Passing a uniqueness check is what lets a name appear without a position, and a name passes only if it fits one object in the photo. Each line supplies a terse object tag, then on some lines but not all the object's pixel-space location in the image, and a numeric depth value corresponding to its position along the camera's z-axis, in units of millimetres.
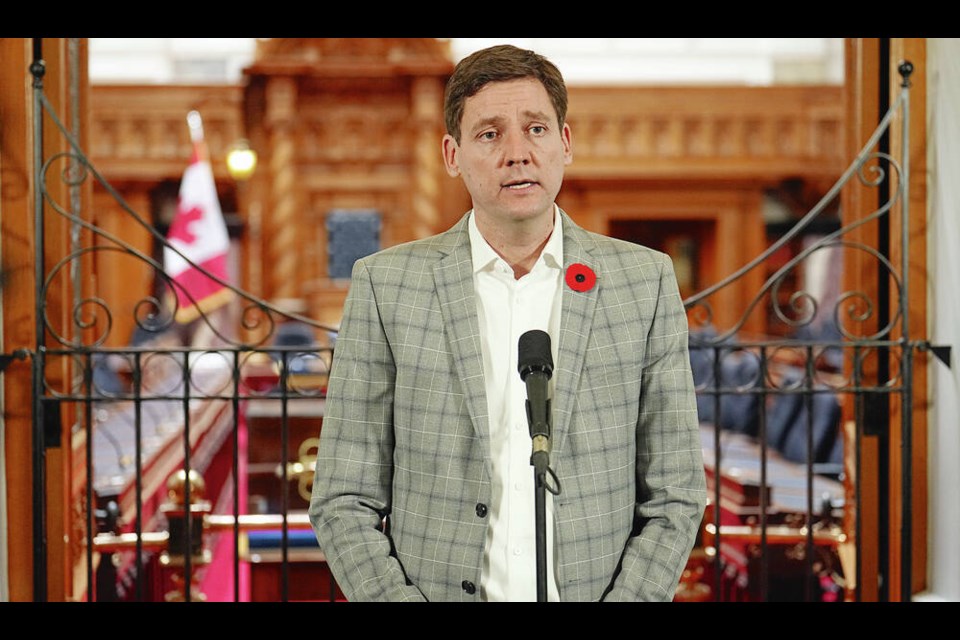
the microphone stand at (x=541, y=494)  2174
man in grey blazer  2691
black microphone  2205
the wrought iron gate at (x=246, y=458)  4660
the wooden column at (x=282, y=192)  17453
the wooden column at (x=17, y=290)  4738
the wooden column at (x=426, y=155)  17469
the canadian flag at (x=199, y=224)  10867
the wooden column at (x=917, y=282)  4887
